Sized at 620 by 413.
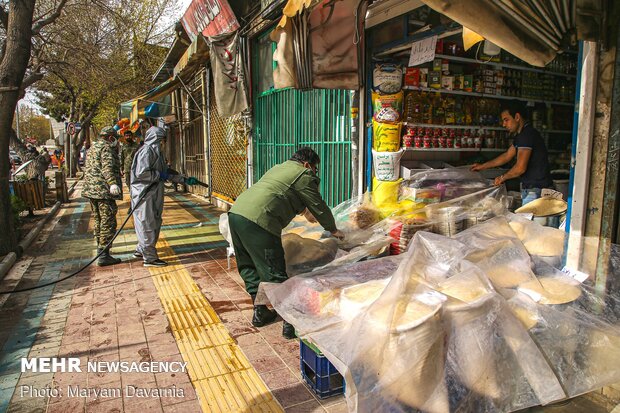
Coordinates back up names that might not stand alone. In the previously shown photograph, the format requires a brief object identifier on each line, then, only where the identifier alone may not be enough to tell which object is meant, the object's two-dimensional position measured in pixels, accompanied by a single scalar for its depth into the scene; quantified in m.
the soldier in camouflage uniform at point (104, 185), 6.01
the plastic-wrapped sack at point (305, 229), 4.39
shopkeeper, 4.46
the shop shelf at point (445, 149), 4.81
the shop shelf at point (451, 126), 4.80
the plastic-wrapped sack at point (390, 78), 4.70
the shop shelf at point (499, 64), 4.84
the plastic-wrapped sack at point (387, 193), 4.81
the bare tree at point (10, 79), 6.45
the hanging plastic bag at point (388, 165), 4.83
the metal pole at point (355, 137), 5.34
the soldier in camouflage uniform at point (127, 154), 8.99
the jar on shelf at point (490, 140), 5.35
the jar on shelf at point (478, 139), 5.22
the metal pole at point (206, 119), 11.73
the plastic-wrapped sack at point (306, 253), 4.06
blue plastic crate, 2.82
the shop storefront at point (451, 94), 4.74
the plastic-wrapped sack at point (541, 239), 3.17
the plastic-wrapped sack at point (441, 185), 4.61
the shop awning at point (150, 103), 11.41
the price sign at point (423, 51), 4.26
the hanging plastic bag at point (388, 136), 4.79
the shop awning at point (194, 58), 9.12
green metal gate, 5.91
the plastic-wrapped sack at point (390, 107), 4.74
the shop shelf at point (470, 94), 4.81
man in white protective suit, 5.81
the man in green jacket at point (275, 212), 3.80
